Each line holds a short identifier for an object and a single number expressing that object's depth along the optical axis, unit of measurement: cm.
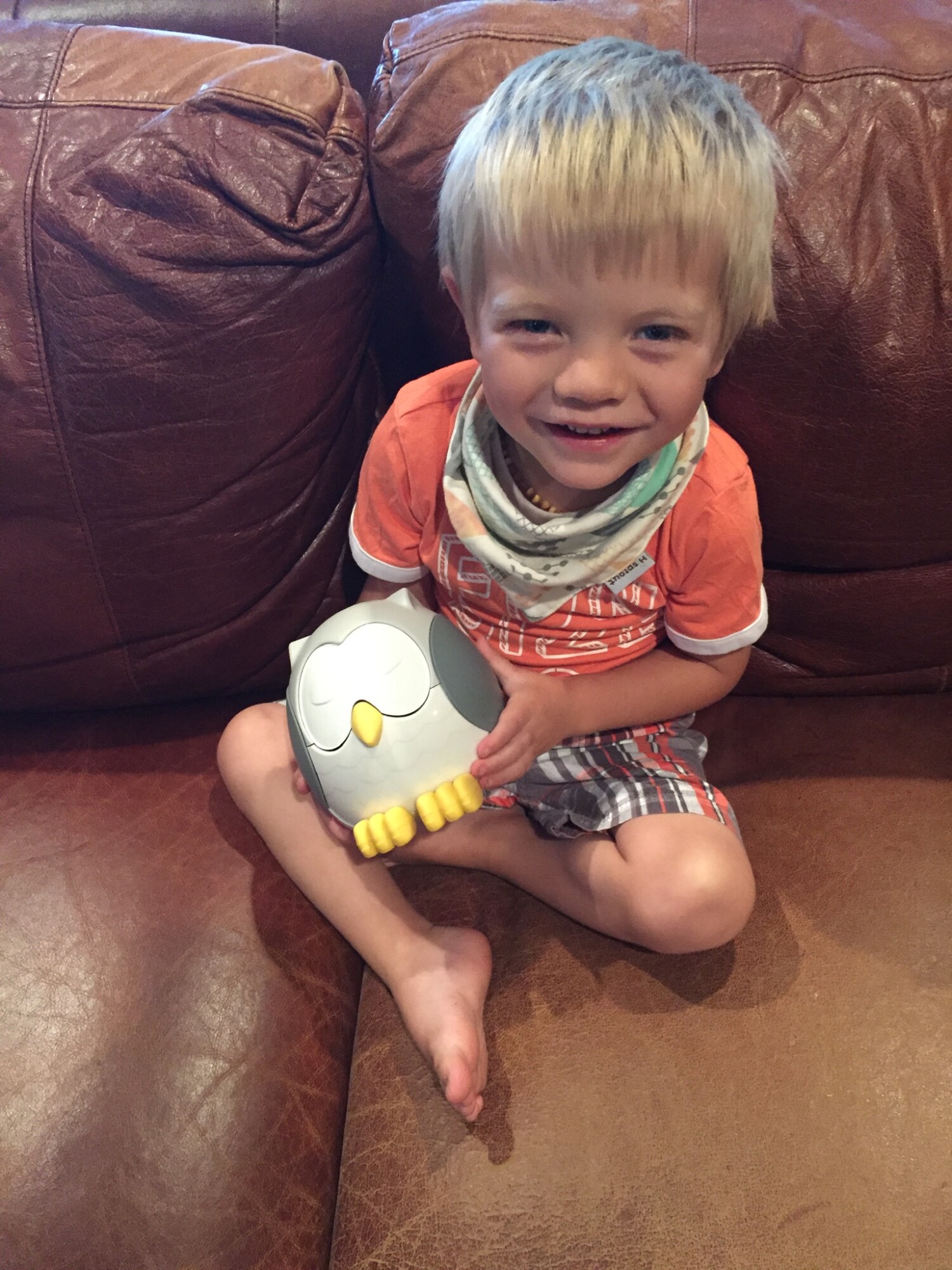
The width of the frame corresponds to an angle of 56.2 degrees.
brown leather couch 71
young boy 60
